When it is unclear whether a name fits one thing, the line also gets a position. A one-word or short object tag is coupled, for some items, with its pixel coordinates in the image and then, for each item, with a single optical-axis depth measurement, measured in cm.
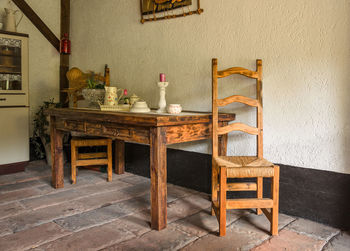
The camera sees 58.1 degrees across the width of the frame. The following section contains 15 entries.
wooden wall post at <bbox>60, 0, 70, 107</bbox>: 466
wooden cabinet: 368
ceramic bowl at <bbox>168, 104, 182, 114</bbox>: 256
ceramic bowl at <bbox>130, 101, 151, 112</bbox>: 277
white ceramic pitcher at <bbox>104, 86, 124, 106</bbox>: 296
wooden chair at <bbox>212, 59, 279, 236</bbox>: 207
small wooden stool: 330
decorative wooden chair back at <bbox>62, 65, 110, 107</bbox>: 404
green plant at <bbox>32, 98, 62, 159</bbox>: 421
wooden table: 218
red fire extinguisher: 461
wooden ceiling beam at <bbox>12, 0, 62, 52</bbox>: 425
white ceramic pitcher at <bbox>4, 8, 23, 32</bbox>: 389
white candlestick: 273
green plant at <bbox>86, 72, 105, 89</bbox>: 323
